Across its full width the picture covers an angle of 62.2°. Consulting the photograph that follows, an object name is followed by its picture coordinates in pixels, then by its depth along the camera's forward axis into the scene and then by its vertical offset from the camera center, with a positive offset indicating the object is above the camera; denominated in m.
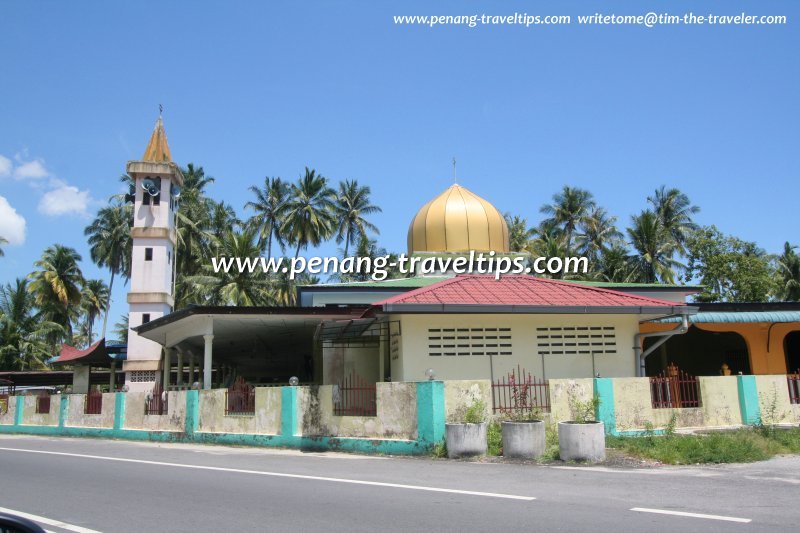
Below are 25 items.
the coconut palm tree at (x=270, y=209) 46.66 +12.93
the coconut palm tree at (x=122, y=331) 56.56 +5.78
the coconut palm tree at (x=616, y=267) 45.22 +8.13
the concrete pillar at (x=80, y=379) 34.97 +1.08
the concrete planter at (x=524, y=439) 11.47 -0.84
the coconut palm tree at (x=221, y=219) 49.84 +13.23
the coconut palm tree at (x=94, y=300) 56.19 +8.57
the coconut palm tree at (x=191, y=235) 45.84 +11.19
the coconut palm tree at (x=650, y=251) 44.72 +9.05
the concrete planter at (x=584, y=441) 11.01 -0.87
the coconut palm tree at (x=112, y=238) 50.62 +12.30
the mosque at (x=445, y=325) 15.44 +1.86
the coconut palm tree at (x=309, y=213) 45.75 +12.38
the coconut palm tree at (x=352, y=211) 49.66 +13.48
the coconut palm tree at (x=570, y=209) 50.06 +13.43
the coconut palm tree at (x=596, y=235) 48.53 +11.07
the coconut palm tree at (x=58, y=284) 48.41 +8.43
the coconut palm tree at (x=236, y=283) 38.44 +6.65
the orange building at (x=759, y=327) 20.47 +1.82
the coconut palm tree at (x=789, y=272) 50.78 +8.73
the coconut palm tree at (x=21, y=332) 42.38 +4.46
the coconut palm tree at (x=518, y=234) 48.81 +11.48
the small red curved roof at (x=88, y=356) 31.55 +2.07
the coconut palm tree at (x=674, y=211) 47.81 +12.57
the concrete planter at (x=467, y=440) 11.77 -0.86
